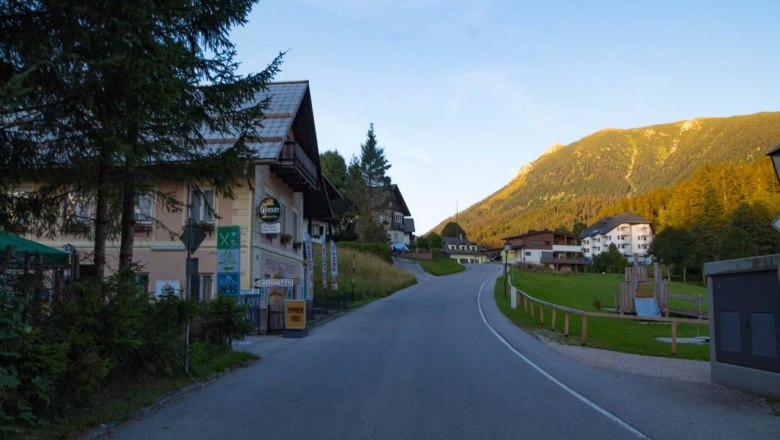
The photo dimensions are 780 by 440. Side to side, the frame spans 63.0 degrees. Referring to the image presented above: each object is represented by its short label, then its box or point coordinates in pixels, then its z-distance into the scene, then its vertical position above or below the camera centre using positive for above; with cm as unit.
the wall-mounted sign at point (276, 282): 2106 -56
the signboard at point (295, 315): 2019 -158
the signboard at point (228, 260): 1672 +14
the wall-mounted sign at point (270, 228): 2358 +137
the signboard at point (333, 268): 3302 -15
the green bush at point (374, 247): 5902 +167
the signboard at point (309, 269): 3083 -19
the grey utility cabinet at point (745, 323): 988 -96
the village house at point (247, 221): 2362 +168
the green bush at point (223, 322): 1397 -126
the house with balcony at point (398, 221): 8129 +707
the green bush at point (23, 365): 636 -103
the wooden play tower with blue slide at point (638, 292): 3044 -128
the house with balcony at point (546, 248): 13262 +373
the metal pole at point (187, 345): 1111 -141
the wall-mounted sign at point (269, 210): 2291 +199
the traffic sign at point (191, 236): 1175 +54
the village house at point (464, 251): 14736 +343
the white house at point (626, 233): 15400 +796
